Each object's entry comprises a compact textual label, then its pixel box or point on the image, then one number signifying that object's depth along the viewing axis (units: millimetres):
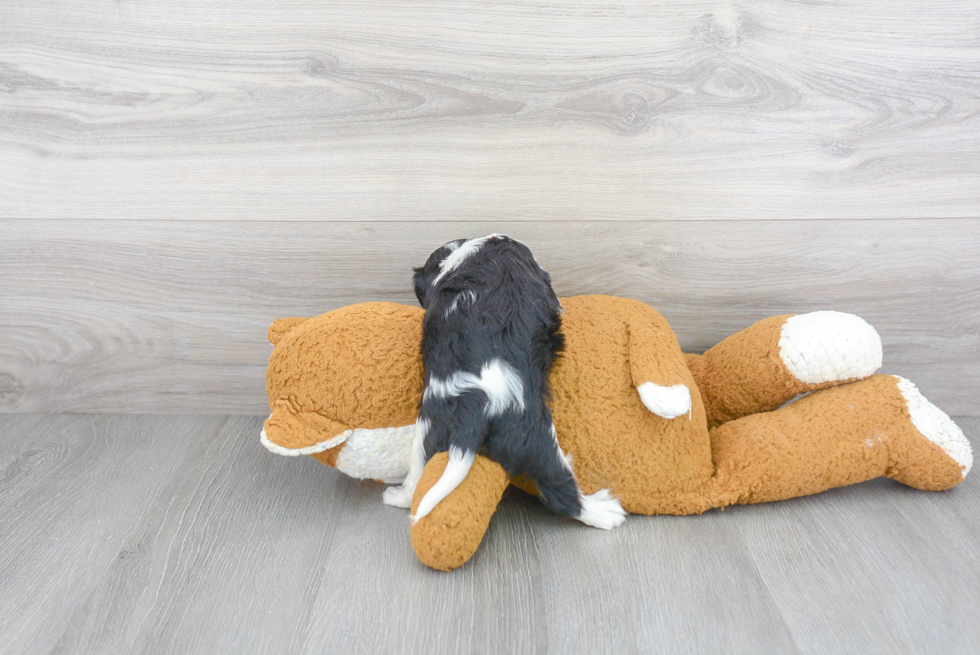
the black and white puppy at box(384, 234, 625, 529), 780
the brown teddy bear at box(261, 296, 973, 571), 860
